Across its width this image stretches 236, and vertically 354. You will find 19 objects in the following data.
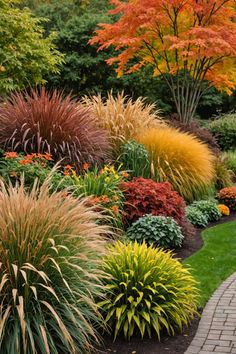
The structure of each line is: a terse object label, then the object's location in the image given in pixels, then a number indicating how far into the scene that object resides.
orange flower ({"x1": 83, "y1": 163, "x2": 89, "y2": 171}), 7.41
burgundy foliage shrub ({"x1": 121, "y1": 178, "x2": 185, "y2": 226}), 7.67
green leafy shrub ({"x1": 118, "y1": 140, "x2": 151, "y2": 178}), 9.20
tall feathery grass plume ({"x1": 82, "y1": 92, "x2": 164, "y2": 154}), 9.77
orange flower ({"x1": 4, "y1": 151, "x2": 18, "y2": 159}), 6.49
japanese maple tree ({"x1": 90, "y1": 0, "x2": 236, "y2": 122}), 13.23
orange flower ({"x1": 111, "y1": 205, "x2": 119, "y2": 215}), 6.82
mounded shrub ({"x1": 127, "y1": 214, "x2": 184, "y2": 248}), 6.92
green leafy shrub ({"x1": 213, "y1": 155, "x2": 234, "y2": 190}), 11.84
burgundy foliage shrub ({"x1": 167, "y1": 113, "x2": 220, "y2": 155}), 13.42
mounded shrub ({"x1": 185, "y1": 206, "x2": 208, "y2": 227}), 9.13
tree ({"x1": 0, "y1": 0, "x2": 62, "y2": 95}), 13.94
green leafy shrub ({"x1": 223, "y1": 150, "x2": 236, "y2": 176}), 12.96
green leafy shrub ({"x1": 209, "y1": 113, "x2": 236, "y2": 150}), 16.64
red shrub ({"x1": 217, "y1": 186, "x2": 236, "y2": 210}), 10.73
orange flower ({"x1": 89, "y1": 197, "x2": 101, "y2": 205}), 6.30
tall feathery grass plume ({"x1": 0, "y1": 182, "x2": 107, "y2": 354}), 3.76
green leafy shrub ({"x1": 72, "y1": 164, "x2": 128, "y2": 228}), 6.93
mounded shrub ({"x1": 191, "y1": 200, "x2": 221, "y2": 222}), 9.66
